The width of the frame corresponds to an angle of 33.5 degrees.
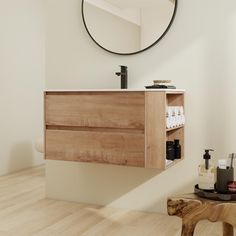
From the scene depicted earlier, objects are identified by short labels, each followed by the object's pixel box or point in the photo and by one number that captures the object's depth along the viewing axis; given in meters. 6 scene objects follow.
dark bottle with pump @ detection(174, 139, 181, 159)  2.49
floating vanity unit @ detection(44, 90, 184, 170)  2.19
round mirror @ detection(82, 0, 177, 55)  2.63
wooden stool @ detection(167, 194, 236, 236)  1.50
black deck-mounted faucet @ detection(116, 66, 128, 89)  2.67
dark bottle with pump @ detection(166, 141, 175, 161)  2.38
